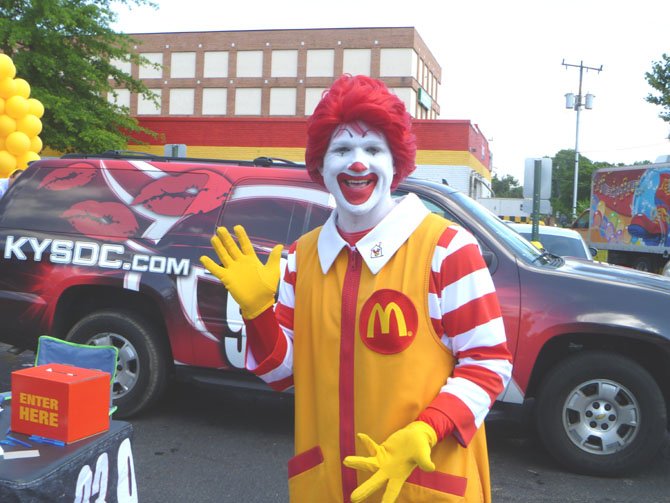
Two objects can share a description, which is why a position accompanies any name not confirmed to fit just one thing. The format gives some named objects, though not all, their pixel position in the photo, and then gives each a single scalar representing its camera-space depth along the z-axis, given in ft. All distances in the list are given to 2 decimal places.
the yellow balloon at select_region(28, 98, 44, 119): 29.71
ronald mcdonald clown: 5.89
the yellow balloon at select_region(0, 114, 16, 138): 28.43
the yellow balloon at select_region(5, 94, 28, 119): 28.48
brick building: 164.35
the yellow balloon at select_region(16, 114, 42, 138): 29.09
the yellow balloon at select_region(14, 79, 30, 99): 29.17
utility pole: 158.46
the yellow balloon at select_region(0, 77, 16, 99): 28.30
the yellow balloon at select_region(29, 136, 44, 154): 30.18
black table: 7.71
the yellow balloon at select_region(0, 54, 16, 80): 28.02
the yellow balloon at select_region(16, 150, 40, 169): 29.01
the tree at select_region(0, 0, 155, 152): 55.01
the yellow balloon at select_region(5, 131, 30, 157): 28.55
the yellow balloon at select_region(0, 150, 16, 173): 28.12
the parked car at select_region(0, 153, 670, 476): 14.06
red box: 8.67
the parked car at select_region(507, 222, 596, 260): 30.35
